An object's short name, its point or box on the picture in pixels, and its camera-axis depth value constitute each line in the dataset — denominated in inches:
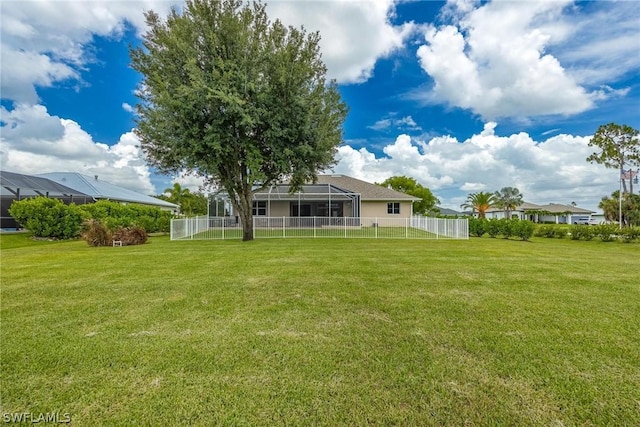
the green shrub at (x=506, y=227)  649.0
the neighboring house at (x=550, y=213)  1916.8
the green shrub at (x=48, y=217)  533.3
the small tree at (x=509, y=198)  1779.4
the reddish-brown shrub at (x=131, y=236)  488.1
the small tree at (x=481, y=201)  1375.5
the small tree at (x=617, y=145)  790.5
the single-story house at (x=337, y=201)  884.6
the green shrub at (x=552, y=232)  701.3
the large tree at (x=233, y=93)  458.1
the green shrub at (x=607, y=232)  615.8
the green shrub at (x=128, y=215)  604.7
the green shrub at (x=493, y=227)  679.7
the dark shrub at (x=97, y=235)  471.8
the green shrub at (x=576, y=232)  656.8
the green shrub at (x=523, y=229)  622.9
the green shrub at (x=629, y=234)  597.0
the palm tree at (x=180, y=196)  1627.7
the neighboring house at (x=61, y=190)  698.2
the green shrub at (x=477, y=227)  709.9
